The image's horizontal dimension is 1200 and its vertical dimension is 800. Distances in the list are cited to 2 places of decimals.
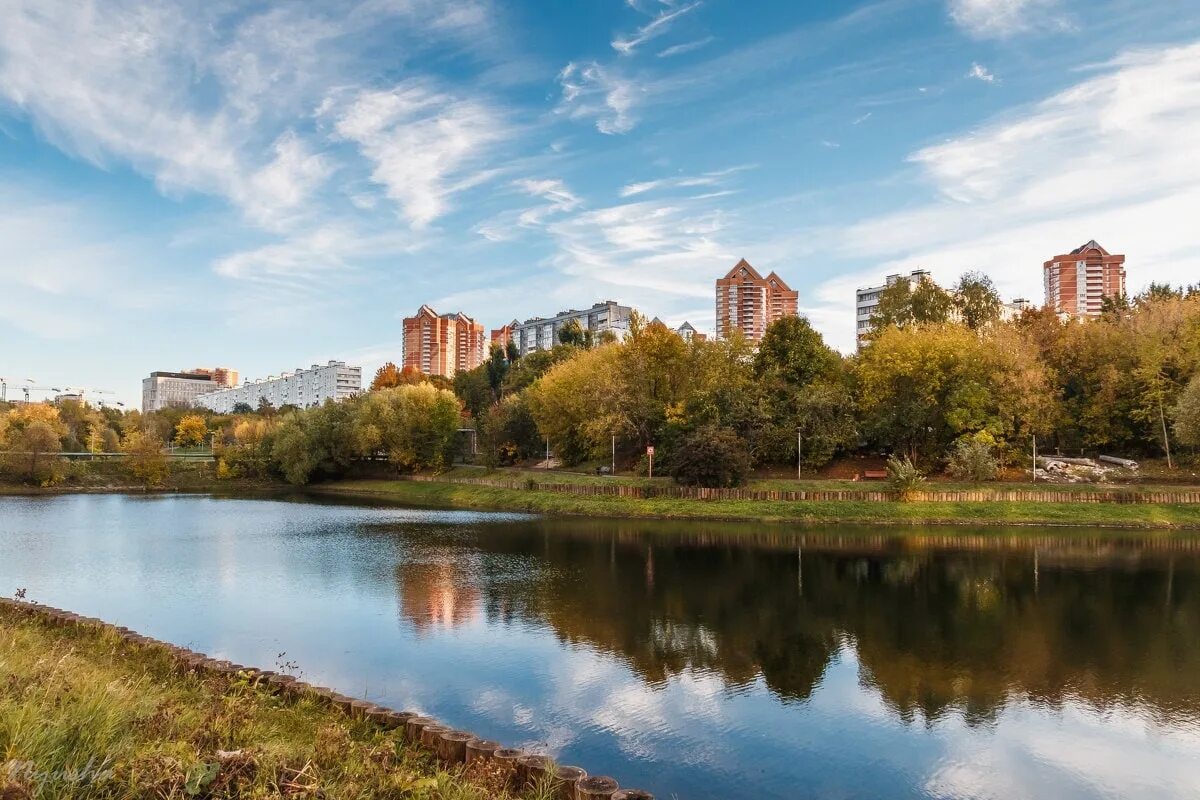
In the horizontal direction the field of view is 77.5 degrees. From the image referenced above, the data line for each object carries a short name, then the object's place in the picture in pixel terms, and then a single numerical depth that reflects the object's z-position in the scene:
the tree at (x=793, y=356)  55.19
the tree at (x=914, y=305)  61.47
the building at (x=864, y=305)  109.68
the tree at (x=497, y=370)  95.61
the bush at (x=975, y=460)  45.06
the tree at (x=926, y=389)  49.16
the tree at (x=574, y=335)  95.98
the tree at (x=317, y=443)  74.25
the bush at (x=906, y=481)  43.22
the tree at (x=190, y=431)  110.50
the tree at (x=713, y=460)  46.56
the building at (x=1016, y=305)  107.62
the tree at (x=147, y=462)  74.88
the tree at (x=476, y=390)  91.88
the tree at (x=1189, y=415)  40.41
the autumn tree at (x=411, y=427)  70.25
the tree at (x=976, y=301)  63.19
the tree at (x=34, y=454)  68.94
